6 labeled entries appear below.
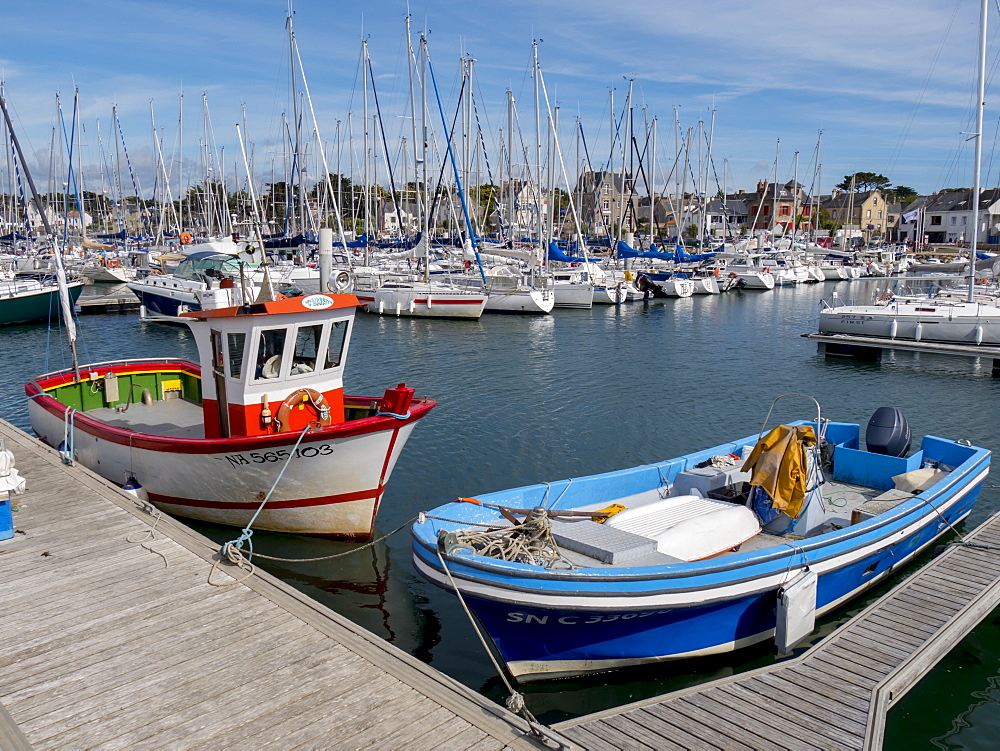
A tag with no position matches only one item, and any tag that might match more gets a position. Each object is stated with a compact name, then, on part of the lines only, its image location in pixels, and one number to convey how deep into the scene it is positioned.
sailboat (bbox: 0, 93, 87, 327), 34.25
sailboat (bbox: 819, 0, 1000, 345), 27.34
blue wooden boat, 7.14
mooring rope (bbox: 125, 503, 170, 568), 8.62
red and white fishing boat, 10.54
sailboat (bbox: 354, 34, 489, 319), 38.53
